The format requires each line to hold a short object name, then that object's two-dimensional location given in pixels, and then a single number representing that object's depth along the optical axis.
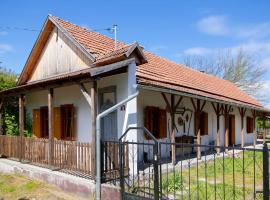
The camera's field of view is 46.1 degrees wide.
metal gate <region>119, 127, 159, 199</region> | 6.10
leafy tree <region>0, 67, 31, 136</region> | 13.45
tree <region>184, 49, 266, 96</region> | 37.84
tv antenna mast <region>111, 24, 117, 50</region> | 10.71
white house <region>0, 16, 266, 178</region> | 8.89
